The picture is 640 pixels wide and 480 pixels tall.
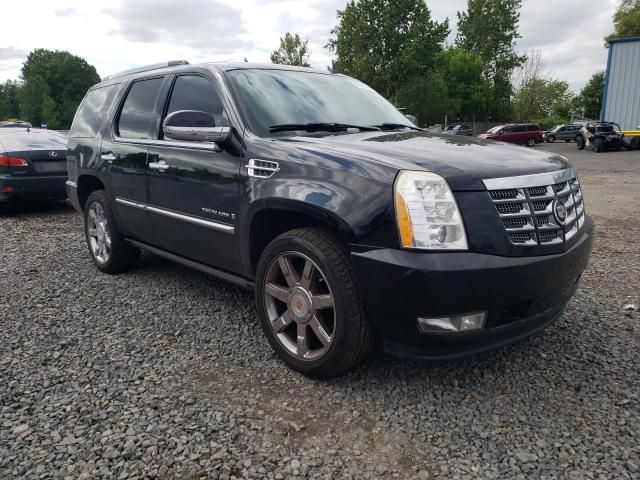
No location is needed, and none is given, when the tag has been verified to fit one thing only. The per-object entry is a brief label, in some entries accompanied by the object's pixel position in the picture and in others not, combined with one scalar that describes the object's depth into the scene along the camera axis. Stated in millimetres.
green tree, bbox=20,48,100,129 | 72500
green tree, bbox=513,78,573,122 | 59625
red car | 32406
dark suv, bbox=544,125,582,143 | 39375
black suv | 2287
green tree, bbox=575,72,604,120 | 63969
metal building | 26641
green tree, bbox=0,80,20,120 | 88688
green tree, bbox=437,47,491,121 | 58594
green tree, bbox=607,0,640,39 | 46531
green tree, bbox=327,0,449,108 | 40500
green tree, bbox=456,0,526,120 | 62500
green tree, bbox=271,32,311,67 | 40156
